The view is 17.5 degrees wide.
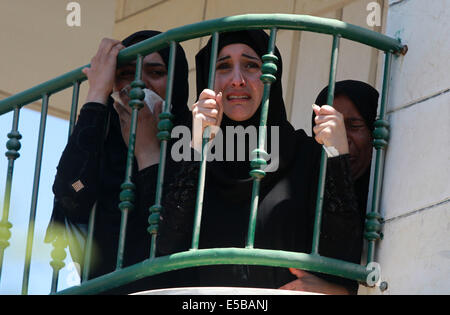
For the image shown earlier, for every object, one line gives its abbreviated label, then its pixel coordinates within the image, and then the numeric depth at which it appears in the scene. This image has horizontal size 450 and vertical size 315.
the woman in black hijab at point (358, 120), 5.75
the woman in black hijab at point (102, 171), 5.71
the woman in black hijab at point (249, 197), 5.23
